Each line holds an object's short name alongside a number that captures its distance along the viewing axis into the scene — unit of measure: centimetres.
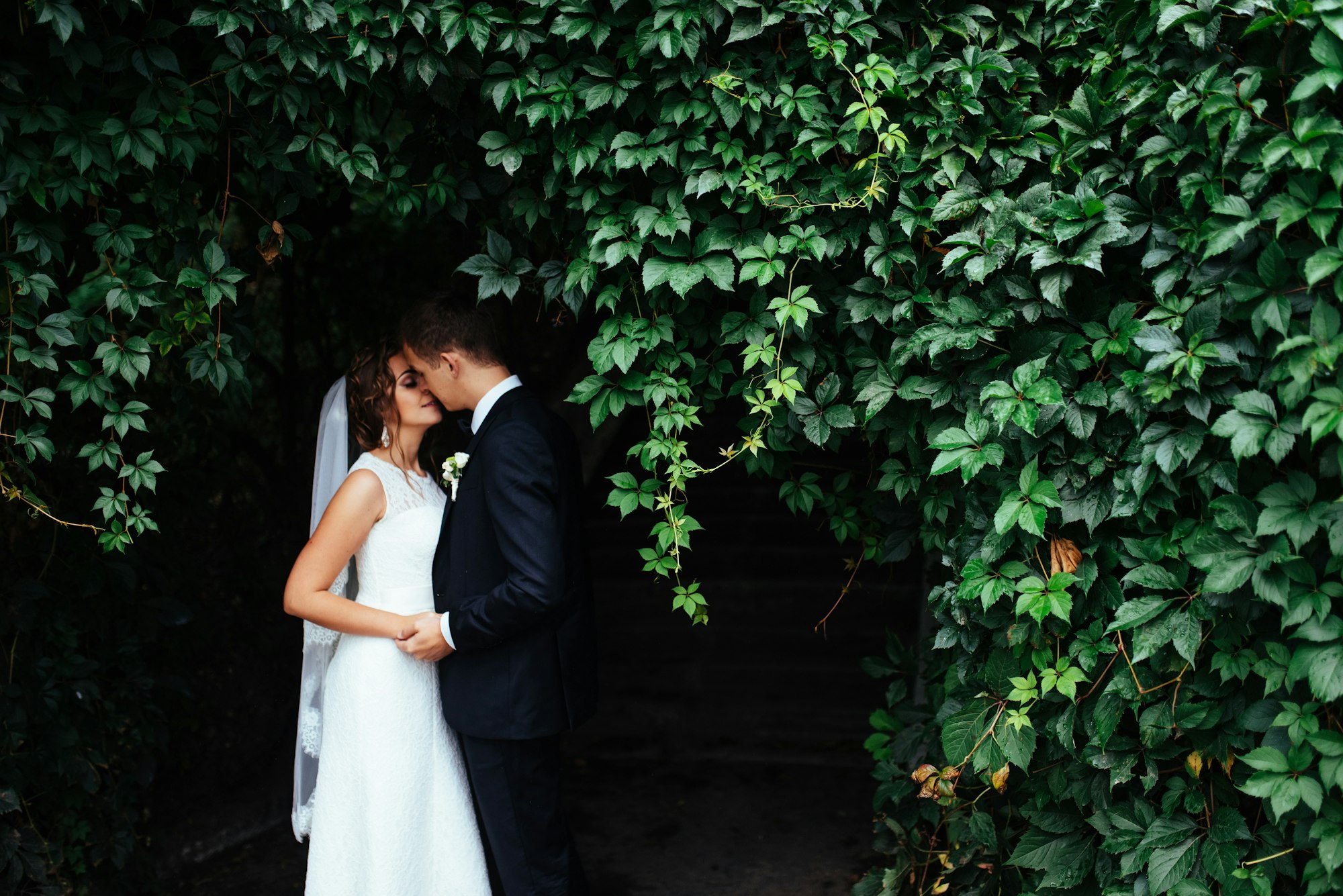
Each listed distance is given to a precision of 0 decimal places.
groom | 269
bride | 279
